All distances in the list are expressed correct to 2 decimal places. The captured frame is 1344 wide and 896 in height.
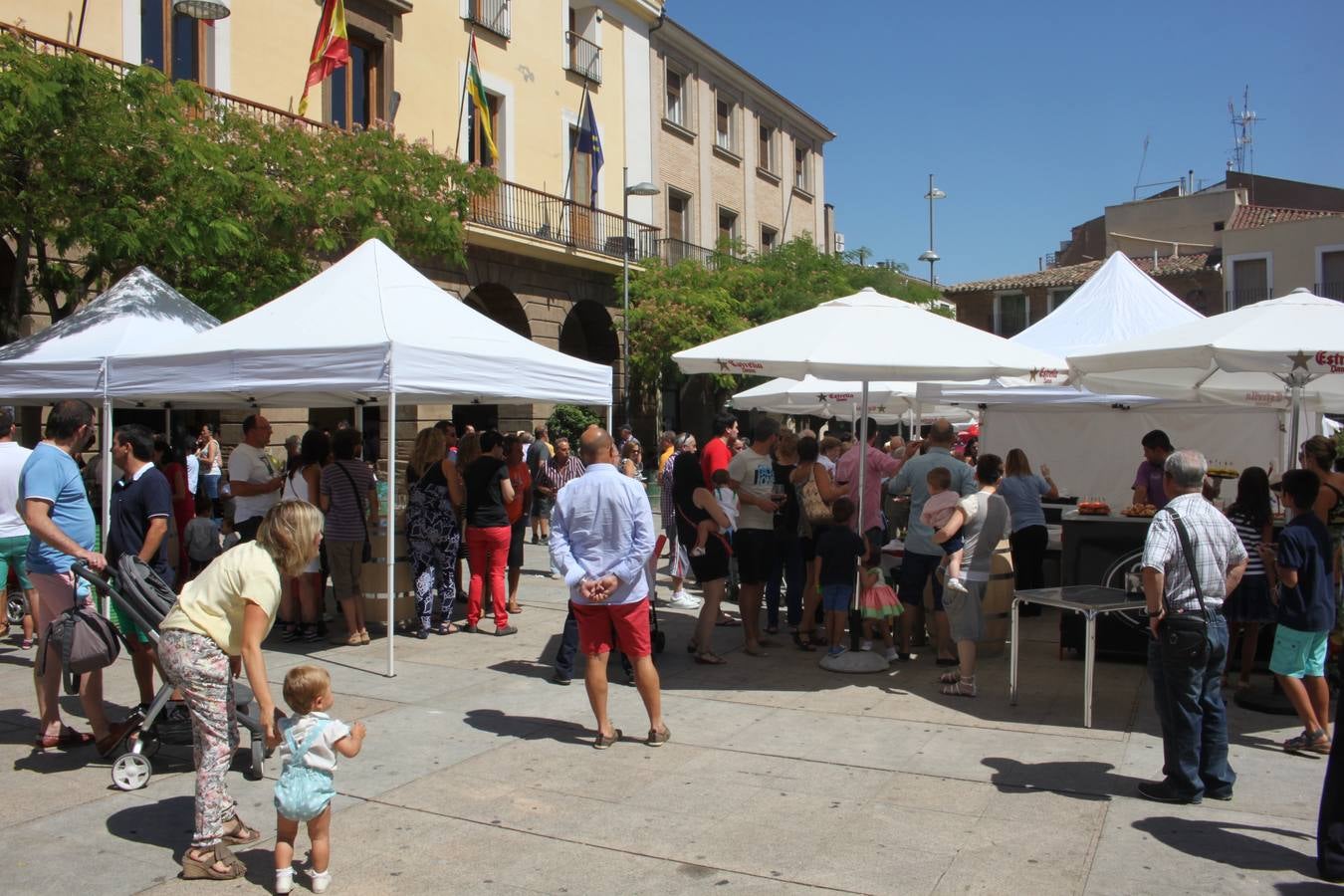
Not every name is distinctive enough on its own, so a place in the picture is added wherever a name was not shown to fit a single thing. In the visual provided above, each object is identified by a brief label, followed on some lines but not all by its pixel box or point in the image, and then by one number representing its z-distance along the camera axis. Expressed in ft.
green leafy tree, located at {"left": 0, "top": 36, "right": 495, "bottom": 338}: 30.71
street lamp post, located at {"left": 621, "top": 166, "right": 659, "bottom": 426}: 71.05
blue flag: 79.66
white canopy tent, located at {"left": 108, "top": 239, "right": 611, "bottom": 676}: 25.11
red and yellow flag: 54.54
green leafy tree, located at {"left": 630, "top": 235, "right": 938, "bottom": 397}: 83.46
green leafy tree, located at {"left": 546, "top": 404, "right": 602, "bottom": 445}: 75.05
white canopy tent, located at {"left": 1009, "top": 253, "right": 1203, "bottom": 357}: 40.88
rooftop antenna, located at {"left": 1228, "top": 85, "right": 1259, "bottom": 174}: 173.17
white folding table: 20.30
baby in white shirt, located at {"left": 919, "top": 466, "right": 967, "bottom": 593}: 23.36
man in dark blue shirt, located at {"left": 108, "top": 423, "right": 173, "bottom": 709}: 19.39
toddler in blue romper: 13.15
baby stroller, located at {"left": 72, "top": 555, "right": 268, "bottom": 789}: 17.24
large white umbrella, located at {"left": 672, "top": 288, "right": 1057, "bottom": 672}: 24.48
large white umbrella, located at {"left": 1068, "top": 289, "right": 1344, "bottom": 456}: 21.98
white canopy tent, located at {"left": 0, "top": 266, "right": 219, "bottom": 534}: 28.50
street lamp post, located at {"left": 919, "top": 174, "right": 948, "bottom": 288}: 119.96
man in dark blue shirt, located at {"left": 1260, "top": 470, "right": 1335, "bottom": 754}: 19.17
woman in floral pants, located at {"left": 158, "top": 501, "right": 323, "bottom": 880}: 14.02
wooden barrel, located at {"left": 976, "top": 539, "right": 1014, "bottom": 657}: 28.94
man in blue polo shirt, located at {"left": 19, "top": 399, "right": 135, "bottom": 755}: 18.31
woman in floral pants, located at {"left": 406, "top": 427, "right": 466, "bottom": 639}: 29.73
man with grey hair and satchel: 16.66
